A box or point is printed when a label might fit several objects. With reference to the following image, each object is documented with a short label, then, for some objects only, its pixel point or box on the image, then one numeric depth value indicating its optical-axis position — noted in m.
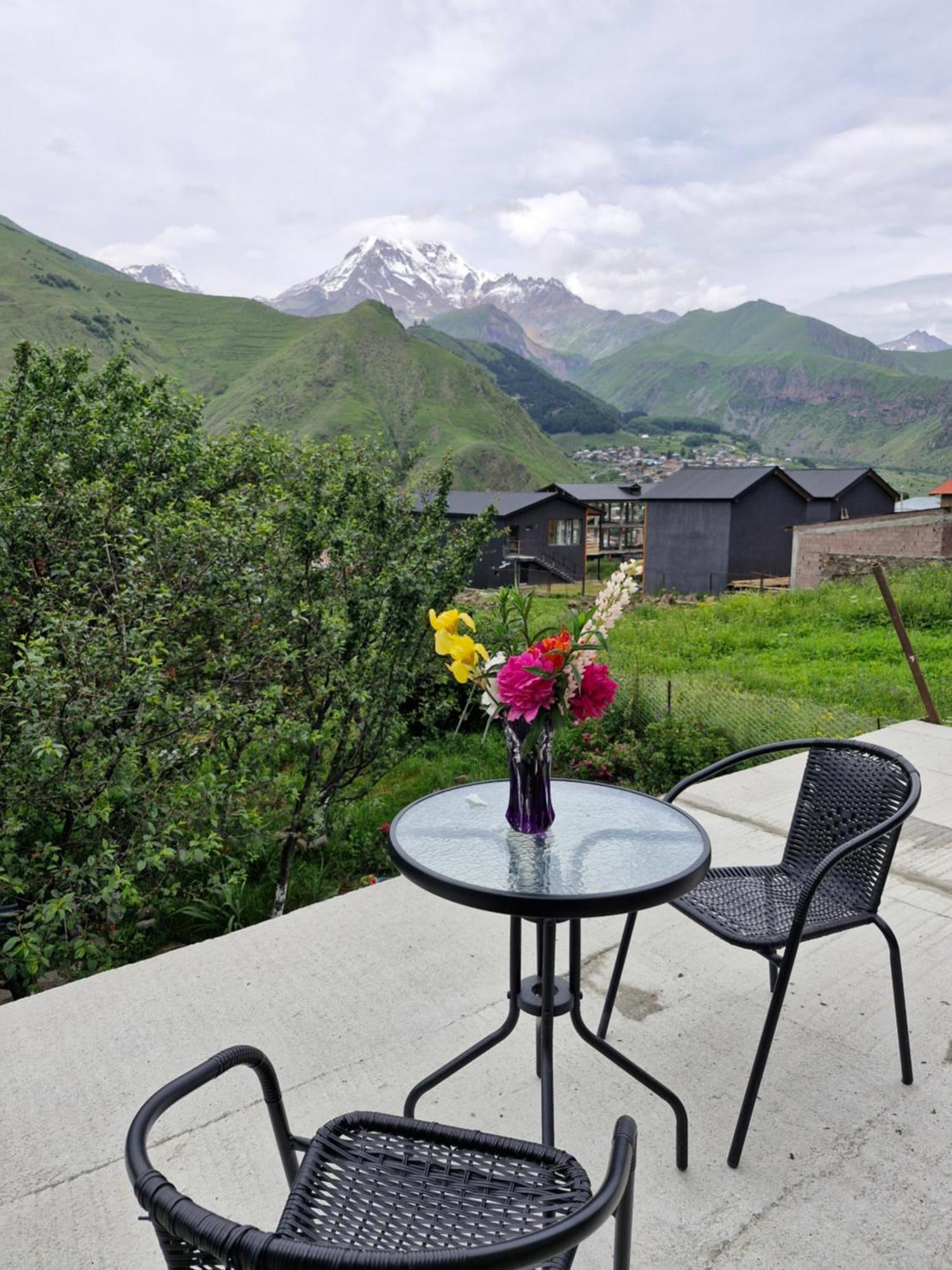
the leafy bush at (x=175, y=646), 2.91
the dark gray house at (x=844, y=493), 34.12
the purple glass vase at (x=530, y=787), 1.94
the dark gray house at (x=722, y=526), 32.41
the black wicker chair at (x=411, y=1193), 0.88
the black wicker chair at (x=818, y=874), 1.90
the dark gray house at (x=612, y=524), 50.47
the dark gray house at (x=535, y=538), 40.78
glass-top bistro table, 1.71
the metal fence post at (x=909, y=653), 5.81
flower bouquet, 1.83
